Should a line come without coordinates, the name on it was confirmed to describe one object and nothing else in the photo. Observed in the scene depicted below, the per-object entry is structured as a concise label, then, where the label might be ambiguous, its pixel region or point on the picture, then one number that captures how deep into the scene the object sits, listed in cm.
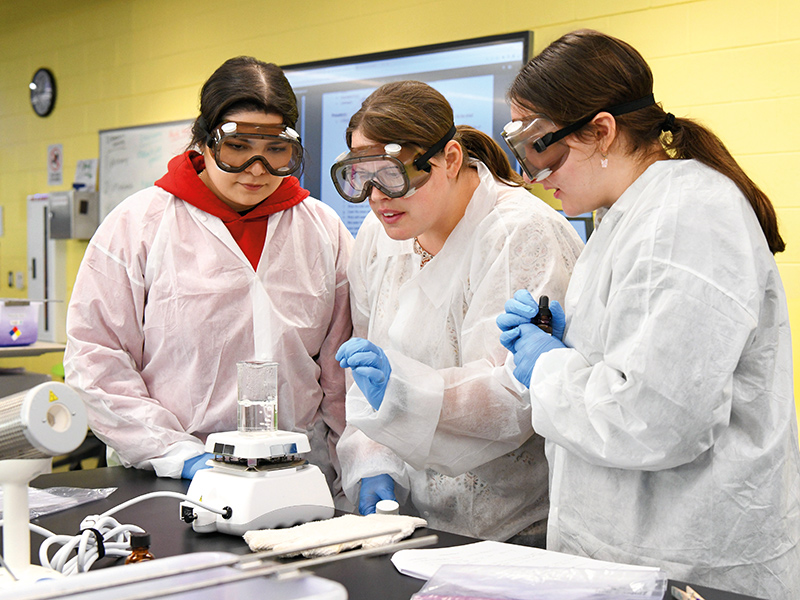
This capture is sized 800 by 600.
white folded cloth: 117
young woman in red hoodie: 179
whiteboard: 473
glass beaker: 148
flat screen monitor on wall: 326
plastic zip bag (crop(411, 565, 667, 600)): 96
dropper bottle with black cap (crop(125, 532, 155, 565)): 107
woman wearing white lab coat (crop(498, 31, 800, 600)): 109
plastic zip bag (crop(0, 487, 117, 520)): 143
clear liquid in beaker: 147
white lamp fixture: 84
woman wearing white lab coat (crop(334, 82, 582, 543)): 153
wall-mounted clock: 561
